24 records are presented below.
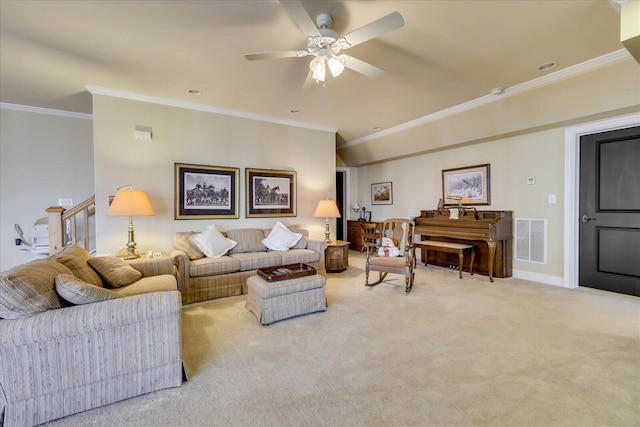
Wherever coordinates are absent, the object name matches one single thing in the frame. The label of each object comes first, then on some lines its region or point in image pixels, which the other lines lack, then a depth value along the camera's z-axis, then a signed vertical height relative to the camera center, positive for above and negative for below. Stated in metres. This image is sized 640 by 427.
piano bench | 4.40 -0.64
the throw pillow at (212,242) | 3.81 -0.45
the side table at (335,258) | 4.75 -0.83
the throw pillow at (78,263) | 2.15 -0.41
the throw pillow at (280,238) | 4.34 -0.46
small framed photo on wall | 6.69 +0.37
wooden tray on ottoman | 2.89 -0.68
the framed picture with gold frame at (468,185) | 4.79 +0.42
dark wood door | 3.36 -0.06
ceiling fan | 1.95 +1.29
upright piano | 4.24 -0.42
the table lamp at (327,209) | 4.80 -0.01
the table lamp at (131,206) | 3.18 +0.05
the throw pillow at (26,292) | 1.50 -0.45
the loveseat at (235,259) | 3.40 -0.65
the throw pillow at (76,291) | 1.69 -0.48
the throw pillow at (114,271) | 2.50 -0.55
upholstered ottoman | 2.72 -0.89
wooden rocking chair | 3.71 -0.69
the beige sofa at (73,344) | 1.49 -0.77
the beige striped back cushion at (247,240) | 4.21 -0.46
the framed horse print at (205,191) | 4.15 +0.29
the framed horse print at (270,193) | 4.70 +0.29
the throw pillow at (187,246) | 3.69 -0.47
